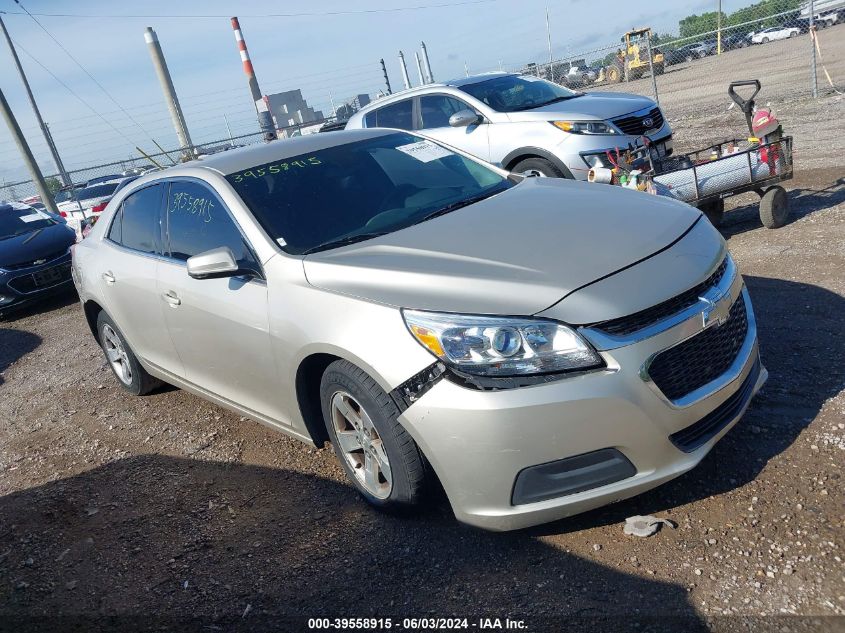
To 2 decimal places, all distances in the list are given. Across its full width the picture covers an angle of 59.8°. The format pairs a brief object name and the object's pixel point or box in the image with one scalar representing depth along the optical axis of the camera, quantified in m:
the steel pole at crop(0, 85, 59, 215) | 16.73
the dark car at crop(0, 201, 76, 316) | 10.23
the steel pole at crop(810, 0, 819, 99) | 12.32
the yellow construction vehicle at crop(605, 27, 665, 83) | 35.91
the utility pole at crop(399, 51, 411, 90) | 25.23
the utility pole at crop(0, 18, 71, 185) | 19.95
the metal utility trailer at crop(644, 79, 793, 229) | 6.44
